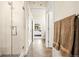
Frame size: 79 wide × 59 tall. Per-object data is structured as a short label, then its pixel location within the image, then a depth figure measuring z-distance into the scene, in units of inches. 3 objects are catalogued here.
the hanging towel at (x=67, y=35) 39.4
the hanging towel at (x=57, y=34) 46.3
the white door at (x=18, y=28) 50.0
